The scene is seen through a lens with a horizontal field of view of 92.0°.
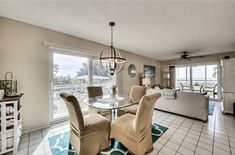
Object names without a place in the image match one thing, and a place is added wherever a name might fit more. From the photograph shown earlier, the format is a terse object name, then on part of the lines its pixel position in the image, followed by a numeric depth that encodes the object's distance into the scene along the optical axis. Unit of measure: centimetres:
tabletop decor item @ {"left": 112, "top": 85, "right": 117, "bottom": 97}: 273
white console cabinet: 173
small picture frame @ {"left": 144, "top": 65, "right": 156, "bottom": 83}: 648
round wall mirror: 523
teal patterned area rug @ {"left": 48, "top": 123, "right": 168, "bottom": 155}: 184
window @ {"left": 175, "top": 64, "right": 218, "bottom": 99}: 617
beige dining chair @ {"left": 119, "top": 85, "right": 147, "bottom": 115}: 270
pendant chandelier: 223
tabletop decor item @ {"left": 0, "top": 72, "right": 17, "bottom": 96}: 203
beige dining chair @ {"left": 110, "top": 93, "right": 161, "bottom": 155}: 158
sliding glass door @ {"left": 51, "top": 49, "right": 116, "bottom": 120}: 310
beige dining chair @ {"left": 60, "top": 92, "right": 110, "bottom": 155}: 158
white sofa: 312
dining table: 207
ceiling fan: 508
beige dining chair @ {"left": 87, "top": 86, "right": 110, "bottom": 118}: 264
